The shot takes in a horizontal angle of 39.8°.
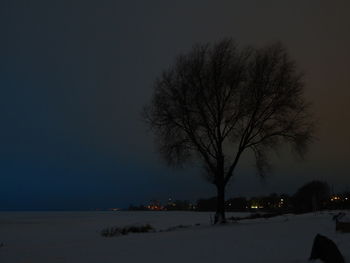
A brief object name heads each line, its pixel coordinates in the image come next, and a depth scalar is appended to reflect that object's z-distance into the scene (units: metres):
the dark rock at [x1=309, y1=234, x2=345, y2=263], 9.63
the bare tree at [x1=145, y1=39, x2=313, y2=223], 31.12
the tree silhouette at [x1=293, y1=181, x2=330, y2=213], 123.72
